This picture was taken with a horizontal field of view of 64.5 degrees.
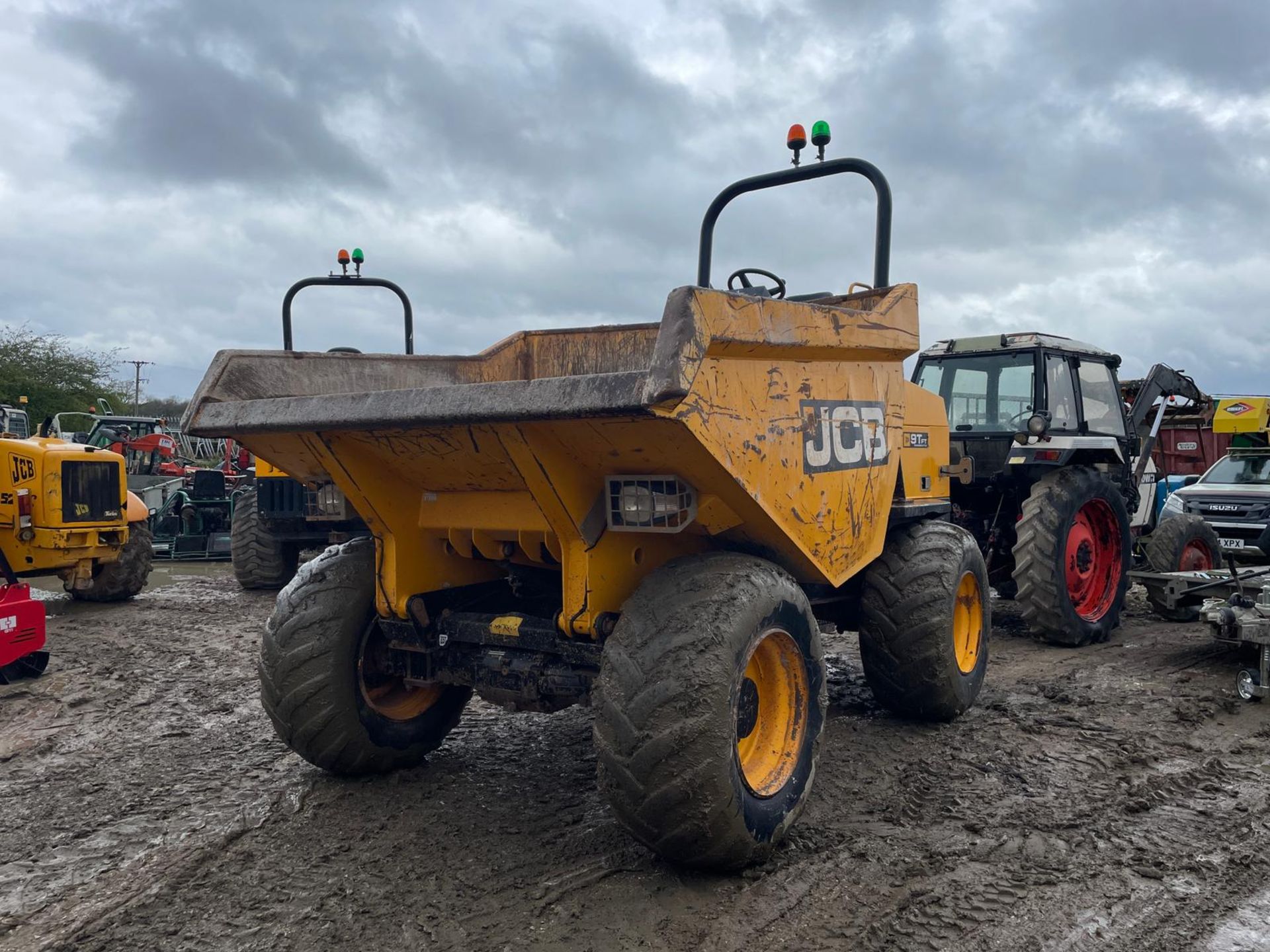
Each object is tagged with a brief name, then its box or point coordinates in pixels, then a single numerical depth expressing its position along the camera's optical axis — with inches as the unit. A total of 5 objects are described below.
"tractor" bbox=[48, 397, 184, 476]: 533.6
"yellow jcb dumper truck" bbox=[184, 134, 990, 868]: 113.6
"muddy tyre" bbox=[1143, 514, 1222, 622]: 319.6
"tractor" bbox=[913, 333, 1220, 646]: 274.7
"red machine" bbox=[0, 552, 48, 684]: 231.8
